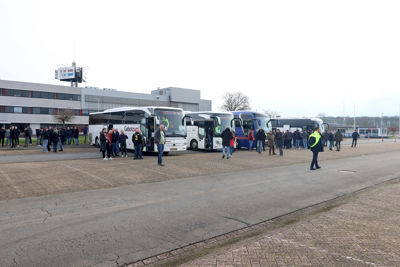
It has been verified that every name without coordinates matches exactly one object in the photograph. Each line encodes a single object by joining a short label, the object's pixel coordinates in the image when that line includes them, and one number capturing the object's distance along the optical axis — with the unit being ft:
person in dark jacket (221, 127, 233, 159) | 54.90
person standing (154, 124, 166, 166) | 43.64
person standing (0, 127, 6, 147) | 69.75
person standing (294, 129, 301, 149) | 88.28
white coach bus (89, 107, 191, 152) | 58.80
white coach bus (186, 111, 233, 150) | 72.49
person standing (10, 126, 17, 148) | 70.64
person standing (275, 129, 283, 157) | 63.21
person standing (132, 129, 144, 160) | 50.26
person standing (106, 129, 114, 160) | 49.06
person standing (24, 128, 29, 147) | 74.64
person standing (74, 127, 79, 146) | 86.17
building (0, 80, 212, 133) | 185.68
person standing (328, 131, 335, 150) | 83.26
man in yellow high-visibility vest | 40.78
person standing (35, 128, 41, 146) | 77.97
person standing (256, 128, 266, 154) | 67.31
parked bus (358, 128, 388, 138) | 220.74
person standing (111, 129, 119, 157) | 50.78
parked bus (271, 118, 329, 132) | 107.65
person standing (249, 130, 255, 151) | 76.18
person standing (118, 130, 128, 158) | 54.54
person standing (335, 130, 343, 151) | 78.65
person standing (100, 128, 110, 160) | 49.26
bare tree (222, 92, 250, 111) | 271.08
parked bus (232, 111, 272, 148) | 81.25
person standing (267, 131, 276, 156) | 65.08
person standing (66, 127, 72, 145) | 85.19
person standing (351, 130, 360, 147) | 94.12
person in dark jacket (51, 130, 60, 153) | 63.87
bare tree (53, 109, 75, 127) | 172.78
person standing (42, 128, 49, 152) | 63.71
